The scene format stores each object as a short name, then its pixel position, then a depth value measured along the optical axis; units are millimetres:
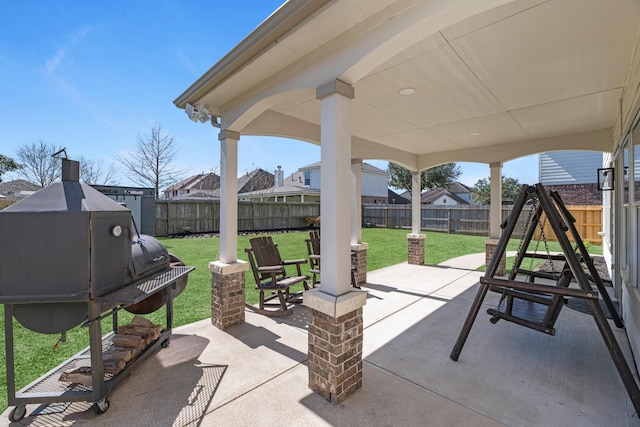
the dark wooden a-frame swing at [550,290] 2596
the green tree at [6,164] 15434
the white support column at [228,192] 4070
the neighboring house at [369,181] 26234
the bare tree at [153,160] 21797
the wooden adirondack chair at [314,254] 5505
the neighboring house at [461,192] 40178
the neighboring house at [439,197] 34125
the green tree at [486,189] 31116
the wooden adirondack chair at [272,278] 4531
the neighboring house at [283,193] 21881
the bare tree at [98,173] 25028
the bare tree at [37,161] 23141
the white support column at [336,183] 2568
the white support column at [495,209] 7102
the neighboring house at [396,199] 33500
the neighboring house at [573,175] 14422
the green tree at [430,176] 27958
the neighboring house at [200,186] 33344
